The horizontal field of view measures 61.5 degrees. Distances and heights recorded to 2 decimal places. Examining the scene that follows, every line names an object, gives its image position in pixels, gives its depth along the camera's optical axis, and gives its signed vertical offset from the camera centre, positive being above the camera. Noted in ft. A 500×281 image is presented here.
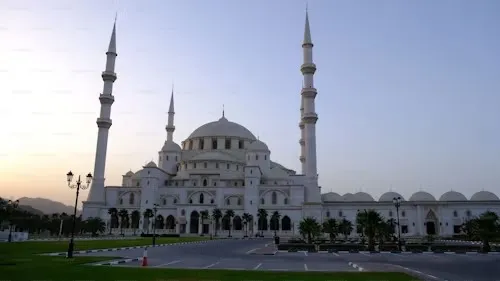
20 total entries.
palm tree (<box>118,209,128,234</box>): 243.40 +7.85
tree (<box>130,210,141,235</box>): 254.68 +6.49
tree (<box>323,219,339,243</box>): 157.89 +1.48
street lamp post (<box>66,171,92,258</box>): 83.05 +9.27
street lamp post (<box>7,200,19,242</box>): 155.84 +7.98
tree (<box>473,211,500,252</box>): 110.93 +1.69
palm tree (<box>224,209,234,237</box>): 241.08 +9.17
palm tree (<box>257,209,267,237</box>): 238.48 +7.69
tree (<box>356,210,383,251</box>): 121.48 +3.03
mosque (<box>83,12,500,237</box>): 238.27 +20.74
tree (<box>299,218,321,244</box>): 142.31 +1.50
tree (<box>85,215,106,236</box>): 214.38 +1.64
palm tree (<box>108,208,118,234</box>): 248.52 +7.46
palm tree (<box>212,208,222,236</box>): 238.27 +8.42
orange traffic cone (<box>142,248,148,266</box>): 60.75 -4.47
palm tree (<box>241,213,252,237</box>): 239.71 +6.50
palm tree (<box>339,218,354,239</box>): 195.57 +2.35
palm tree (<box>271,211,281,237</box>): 241.55 +6.87
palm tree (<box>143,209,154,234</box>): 238.27 +8.47
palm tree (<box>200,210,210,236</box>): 242.17 +8.45
